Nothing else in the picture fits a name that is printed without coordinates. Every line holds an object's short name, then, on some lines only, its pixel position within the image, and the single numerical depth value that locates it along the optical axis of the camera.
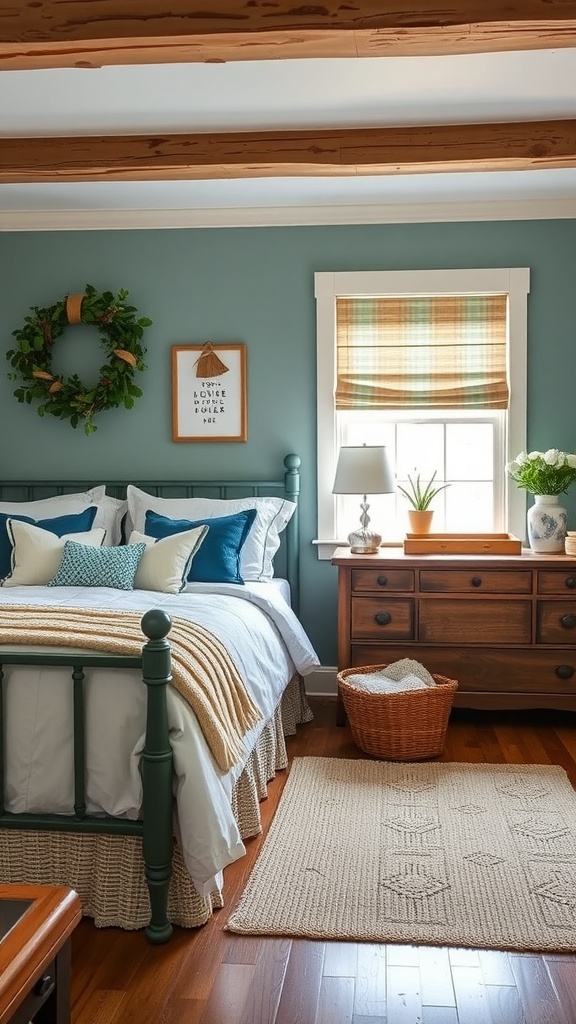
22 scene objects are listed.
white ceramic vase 4.48
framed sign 4.90
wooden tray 4.44
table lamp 4.38
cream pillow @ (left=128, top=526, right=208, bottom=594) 3.97
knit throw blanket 2.61
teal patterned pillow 3.96
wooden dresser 4.31
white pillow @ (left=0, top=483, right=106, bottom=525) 4.52
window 4.77
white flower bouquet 4.43
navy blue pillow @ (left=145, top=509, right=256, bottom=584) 4.15
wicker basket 3.81
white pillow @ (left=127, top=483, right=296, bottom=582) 4.42
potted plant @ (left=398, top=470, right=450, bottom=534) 4.67
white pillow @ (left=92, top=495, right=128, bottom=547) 4.55
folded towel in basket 3.95
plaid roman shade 4.78
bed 2.45
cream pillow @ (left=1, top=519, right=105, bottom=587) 4.07
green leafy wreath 4.84
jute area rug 2.50
